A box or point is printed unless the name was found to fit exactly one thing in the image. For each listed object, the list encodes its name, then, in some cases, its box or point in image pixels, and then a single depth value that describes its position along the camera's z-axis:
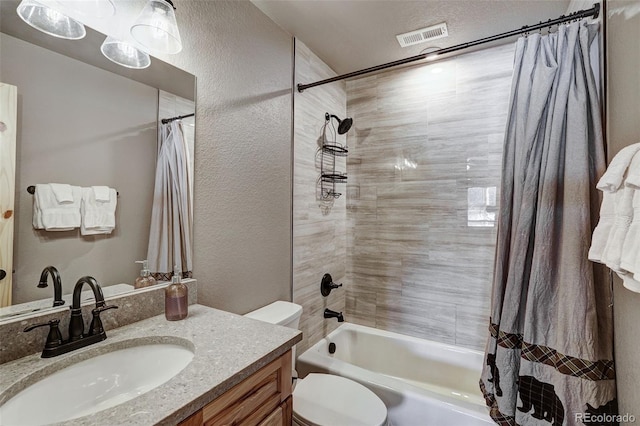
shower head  2.36
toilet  1.37
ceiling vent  1.94
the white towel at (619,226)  0.83
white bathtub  1.46
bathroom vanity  0.65
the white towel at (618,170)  0.85
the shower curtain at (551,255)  1.15
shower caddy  2.41
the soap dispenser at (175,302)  1.14
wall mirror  0.88
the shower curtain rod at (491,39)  1.28
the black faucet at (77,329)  0.86
